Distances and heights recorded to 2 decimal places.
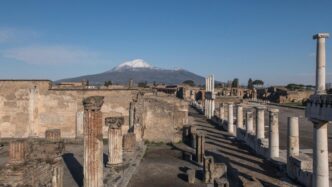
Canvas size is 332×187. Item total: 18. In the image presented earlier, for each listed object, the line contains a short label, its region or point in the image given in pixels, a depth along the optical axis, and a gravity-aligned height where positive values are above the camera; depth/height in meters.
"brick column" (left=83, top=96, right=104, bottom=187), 10.53 -1.58
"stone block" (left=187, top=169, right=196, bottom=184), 13.77 -3.37
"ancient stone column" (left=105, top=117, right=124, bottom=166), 14.98 -2.33
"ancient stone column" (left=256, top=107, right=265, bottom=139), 19.09 -1.76
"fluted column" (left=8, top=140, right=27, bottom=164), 10.42 -1.83
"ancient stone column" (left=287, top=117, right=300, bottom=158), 14.26 -1.96
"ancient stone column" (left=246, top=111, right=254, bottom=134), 21.62 -1.96
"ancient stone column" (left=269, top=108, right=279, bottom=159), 16.59 -2.11
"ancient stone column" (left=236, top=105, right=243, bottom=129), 25.13 -1.90
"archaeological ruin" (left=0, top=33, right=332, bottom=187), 10.19 -2.41
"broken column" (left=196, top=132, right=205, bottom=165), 17.00 -2.80
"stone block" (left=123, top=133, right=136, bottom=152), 17.28 -2.53
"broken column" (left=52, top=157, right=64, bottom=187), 9.38 -2.24
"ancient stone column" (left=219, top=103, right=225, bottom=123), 31.83 -1.95
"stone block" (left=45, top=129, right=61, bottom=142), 15.75 -2.01
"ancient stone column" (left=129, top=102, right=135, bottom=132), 21.86 -1.54
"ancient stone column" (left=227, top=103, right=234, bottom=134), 26.82 -2.22
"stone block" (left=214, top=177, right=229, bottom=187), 11.16 -2.95
